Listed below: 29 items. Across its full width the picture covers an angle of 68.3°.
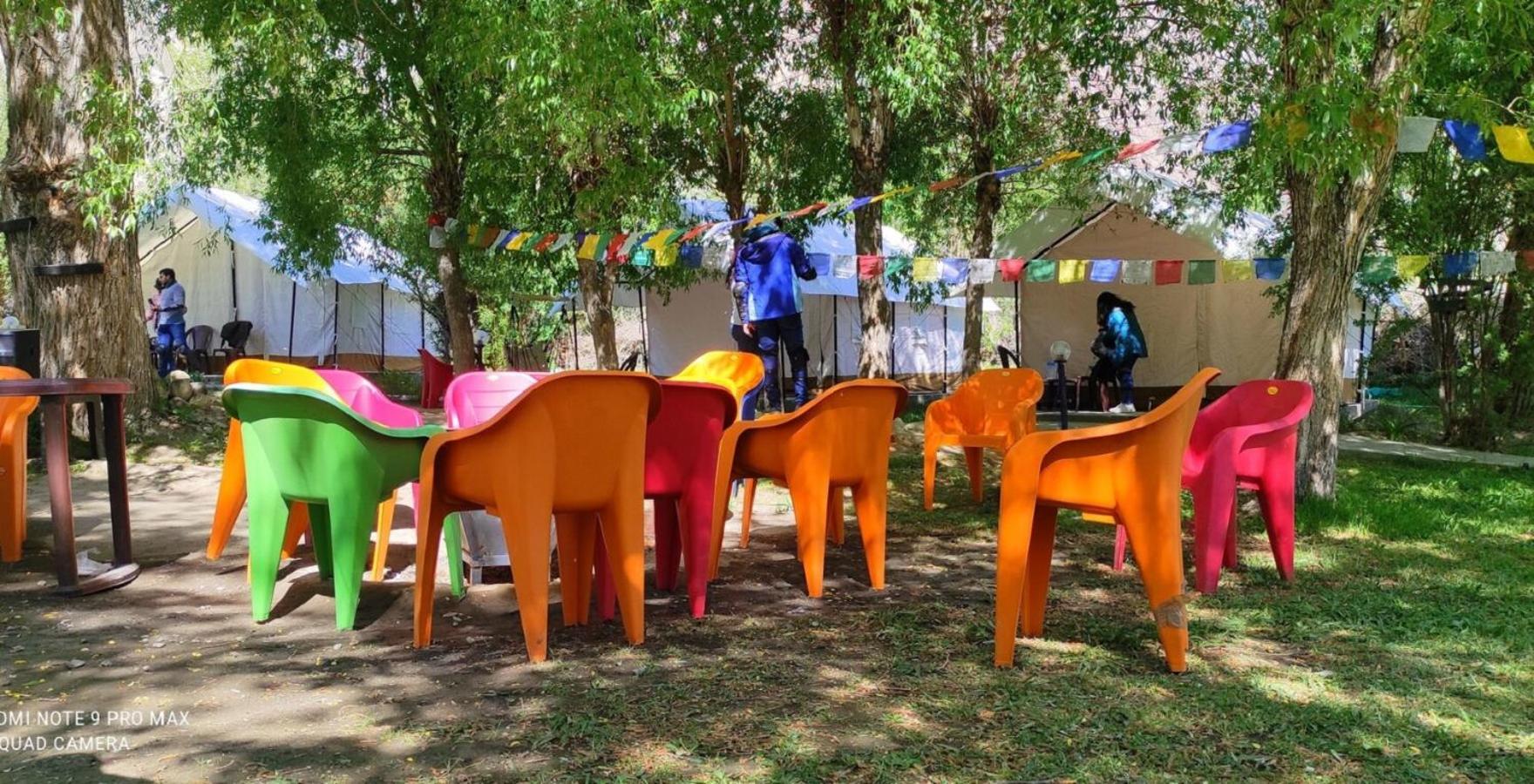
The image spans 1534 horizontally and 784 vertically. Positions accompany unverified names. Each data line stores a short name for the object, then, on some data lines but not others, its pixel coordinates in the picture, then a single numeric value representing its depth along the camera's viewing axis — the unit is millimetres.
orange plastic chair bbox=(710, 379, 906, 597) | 4203
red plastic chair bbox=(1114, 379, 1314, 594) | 4309
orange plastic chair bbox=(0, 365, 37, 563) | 4820
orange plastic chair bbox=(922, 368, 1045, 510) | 6481
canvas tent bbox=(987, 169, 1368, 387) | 13844
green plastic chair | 3623
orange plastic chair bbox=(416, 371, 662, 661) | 3326
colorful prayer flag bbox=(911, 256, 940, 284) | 9992
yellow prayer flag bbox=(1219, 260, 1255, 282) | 9383
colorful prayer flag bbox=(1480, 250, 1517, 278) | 8781
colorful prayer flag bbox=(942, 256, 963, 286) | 10039
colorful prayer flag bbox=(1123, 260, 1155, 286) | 10438
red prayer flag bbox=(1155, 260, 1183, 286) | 10227
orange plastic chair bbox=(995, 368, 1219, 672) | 3305
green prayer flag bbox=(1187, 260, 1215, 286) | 10016
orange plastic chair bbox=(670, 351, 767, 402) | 5863
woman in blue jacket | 12531
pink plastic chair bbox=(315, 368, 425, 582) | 5055
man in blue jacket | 8070
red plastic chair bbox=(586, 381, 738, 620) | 3943
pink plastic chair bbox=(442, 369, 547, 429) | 4395
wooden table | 4089
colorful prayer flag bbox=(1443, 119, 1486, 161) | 6207
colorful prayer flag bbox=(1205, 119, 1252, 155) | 6656
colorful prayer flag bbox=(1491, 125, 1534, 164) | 5922
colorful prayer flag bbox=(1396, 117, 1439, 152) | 6012
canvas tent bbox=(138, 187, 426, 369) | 17297
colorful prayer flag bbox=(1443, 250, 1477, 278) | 8914
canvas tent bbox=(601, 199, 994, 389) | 15203
